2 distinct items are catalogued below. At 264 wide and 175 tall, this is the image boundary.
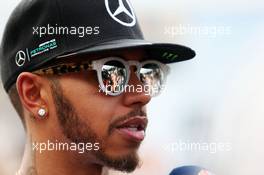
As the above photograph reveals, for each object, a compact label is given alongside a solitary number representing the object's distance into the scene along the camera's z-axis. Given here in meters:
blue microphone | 3.67
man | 3.60
